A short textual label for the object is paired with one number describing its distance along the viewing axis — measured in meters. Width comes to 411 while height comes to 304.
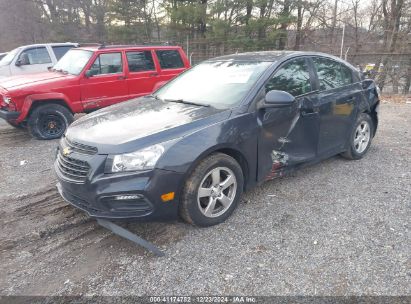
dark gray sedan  2.72
